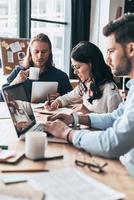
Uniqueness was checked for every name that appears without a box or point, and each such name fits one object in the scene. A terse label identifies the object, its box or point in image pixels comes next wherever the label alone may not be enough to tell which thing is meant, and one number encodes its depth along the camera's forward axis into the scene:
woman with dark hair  2.59
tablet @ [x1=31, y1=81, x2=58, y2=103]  3.00
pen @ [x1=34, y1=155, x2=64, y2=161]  1.59
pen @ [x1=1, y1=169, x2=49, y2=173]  1.45
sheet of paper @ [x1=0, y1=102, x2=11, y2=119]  2.48
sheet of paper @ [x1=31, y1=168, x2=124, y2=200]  1.23
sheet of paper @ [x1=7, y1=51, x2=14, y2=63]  3.96
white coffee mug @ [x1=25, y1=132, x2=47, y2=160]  1.59
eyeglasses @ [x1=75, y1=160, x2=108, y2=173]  1.48
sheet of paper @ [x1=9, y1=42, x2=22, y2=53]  3.97
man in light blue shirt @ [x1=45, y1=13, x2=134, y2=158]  1.54
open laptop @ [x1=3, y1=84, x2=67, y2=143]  1.84
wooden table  1.35
